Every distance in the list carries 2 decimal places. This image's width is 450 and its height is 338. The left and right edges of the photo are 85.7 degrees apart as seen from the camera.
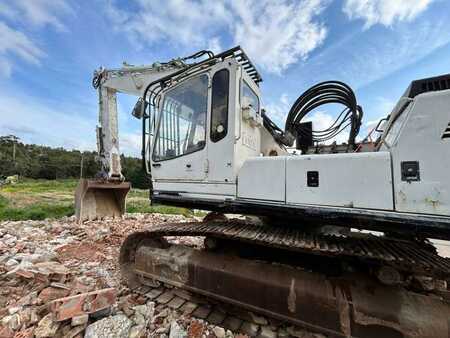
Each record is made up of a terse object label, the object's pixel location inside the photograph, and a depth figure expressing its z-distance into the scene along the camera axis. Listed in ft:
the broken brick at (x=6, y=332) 6.65
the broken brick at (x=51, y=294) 8.29
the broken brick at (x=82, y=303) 7.09
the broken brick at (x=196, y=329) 7.30
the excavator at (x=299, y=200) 5.79
